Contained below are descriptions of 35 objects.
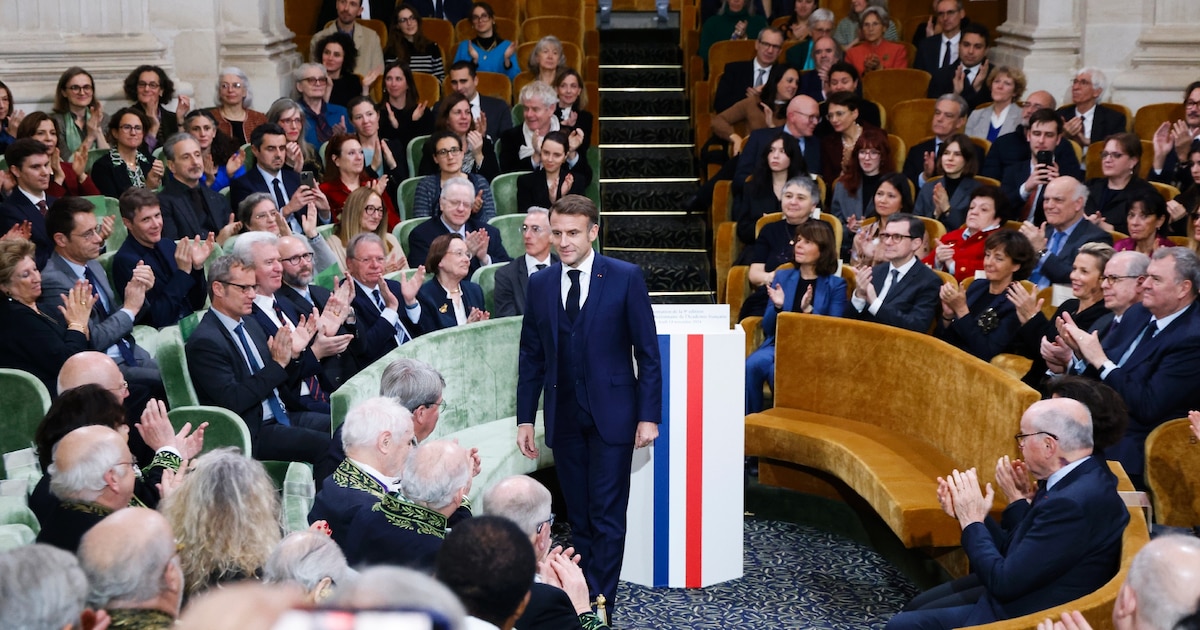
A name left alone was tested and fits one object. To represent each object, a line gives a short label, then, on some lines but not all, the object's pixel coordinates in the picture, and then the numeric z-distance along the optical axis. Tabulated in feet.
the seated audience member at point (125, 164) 22.06
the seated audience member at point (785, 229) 21.54
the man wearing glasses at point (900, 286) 18.52
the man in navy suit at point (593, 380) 14.62
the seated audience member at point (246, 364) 14.94
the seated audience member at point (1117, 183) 21.83
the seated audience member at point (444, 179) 22.65
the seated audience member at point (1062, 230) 19.83
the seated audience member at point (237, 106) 24.66
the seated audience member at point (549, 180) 23.97
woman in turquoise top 30.27
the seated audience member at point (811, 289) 19.38
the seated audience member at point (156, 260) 18.22
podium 15.66
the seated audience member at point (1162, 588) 8.55
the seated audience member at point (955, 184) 22.62
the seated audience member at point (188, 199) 20.20
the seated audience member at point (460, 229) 20.63
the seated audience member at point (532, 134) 25.41
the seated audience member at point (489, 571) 7.70
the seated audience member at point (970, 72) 28.09
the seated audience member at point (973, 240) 20.26
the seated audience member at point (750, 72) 28.22
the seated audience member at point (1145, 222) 19.58
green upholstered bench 16.17
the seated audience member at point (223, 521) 9.59
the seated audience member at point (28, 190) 19.65
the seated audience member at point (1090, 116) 25.44
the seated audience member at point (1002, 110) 26.08
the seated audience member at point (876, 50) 29.73
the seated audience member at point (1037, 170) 22.75
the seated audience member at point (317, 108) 25.98
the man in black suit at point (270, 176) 21.79
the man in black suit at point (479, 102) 26.53
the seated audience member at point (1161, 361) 14.90
